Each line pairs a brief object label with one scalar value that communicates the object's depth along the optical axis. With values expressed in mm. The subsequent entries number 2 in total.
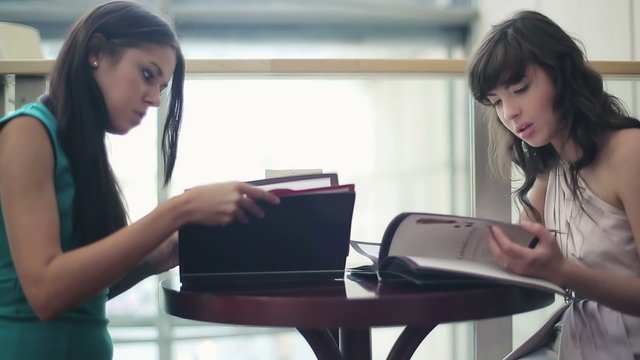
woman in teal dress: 926
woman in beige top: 1132
